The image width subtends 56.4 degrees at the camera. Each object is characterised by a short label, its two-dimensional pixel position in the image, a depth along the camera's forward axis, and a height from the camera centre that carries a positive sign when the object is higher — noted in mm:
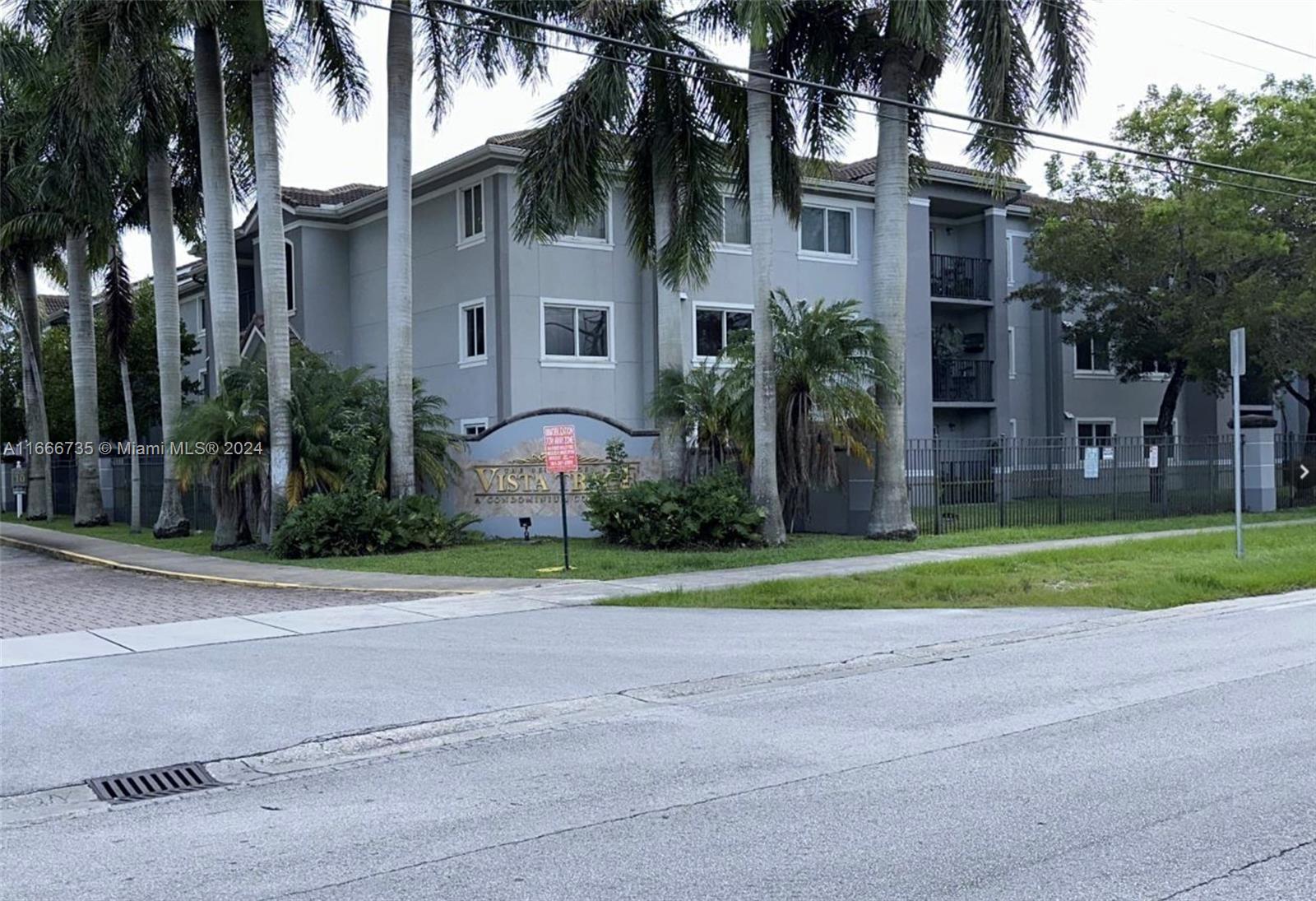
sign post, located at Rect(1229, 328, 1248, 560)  17078 +1102
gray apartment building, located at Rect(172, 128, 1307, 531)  27953 +3826
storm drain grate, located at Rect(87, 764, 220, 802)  7285 -1956
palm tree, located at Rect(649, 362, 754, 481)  22328 +840
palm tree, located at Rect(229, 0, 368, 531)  22125 +4431
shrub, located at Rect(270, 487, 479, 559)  21297 -1202
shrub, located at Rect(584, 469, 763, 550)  20688 -1054
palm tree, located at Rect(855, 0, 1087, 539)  20062 +6116
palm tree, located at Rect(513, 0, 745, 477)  20938 +5377
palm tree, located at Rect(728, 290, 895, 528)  21297 +1144
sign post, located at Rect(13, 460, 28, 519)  40906 -624
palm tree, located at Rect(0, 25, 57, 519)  28516 +6097
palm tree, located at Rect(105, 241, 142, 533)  32438 +4114
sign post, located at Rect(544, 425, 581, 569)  18625 +54
